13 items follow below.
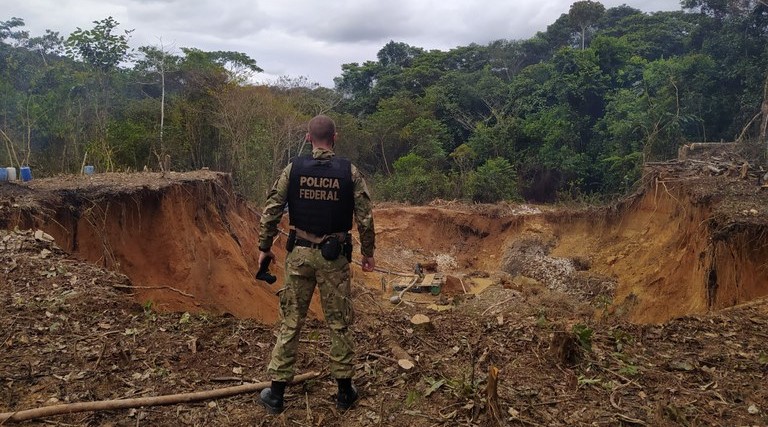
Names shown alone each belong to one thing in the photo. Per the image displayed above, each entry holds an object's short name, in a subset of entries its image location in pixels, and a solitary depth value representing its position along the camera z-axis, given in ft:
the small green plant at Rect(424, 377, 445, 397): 12.25
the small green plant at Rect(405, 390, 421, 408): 11.87
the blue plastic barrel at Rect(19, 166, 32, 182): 30.50
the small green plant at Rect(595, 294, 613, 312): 37.52
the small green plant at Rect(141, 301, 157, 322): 15.65
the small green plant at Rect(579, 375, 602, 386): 12.57
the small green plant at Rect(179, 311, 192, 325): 15.60
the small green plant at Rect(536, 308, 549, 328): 16.14
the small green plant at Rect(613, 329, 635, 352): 14.59
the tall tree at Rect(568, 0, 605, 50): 100.53
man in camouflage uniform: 11.73
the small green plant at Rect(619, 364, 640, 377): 13.05
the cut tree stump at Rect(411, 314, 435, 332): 15.94
